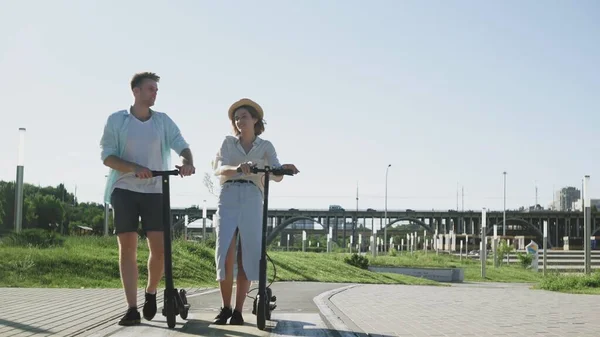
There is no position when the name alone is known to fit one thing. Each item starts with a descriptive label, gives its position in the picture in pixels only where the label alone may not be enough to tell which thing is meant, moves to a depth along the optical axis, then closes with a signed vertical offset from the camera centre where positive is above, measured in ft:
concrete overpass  295.89 +1.31
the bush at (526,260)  140.87 -6.16
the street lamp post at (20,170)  49.80 +2.83
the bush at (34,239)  48.19 -1.57
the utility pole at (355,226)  292.81 -1.74
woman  16.78 +0.07
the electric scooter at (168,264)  15.99 -0.97
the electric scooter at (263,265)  15.81 -0.96
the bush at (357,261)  84.12 -4.25
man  16.84 +1.00
